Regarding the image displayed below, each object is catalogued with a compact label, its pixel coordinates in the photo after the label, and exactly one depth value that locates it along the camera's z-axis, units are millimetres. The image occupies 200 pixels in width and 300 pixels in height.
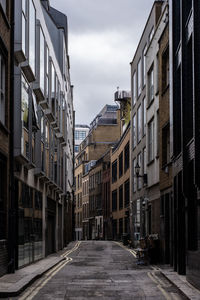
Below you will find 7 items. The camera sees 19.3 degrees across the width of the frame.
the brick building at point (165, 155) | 24578
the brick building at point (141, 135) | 32844
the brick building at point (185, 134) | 14672
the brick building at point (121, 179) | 51062
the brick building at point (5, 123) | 17656
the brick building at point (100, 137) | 90125
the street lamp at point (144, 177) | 33500
